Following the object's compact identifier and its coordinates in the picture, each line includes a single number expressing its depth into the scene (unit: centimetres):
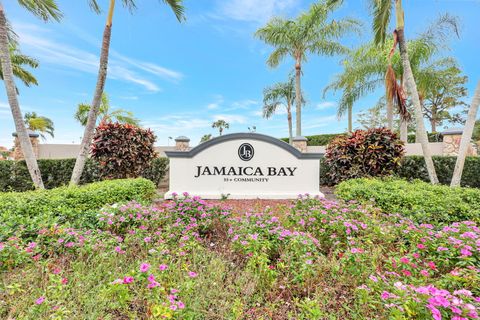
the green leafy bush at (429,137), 1664
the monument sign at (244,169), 632
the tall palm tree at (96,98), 605
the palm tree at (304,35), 1213
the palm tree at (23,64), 1402
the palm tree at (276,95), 1914
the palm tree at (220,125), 3688
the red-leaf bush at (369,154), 675
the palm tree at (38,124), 2040
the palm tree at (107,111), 1807
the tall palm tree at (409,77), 598
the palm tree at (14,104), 554
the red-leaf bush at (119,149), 709
